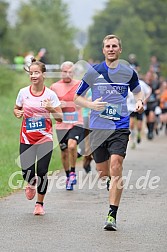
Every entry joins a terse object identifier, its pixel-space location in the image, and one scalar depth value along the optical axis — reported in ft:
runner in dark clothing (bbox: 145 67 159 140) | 80.02
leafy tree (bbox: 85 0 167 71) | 361.82
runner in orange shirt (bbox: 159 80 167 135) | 93.99
